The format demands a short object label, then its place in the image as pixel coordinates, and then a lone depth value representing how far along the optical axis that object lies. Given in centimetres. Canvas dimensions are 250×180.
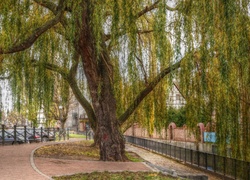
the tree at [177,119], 4668
